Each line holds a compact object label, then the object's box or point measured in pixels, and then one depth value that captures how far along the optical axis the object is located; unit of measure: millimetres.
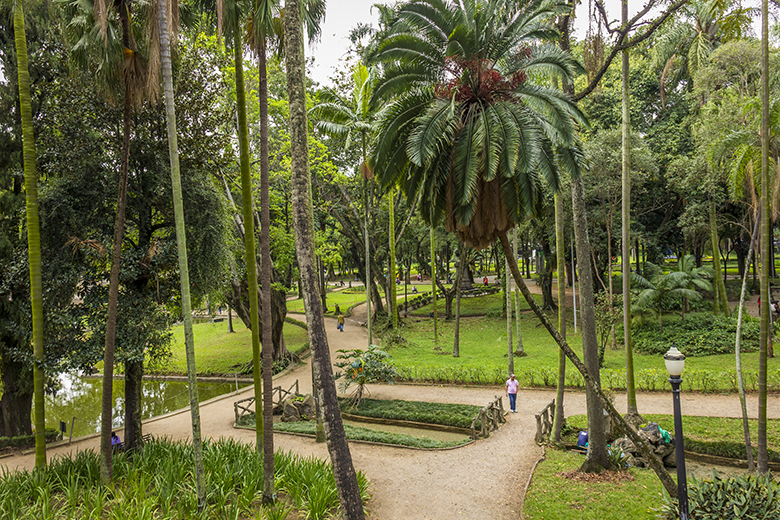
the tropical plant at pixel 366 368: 16562
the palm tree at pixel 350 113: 20084
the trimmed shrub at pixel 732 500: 7277
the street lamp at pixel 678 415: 6684
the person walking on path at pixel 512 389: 15344
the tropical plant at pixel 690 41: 22734
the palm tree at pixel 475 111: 7582
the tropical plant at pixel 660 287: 23406
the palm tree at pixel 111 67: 8836
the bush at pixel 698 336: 21234
